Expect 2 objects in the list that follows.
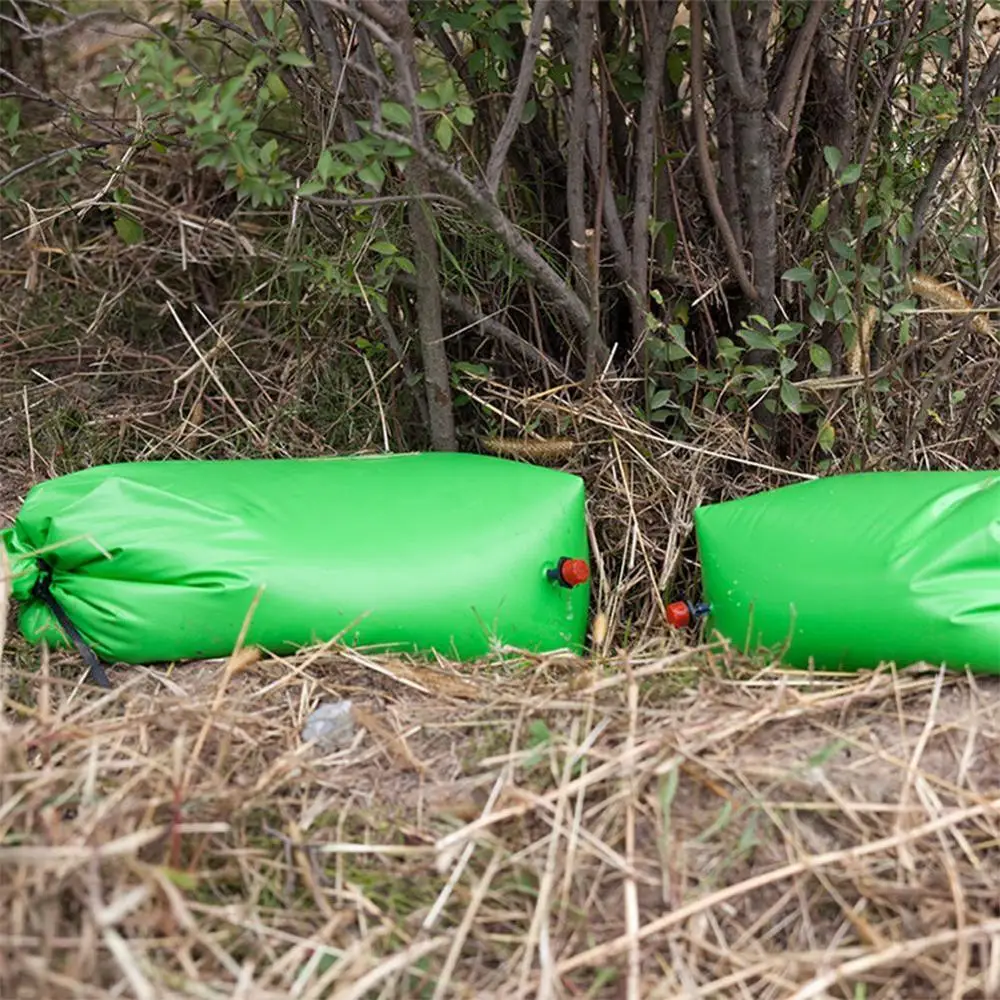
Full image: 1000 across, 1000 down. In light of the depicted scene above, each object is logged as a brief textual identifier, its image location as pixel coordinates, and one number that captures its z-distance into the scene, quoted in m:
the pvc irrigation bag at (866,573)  1.72
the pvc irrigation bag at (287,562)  1.81
